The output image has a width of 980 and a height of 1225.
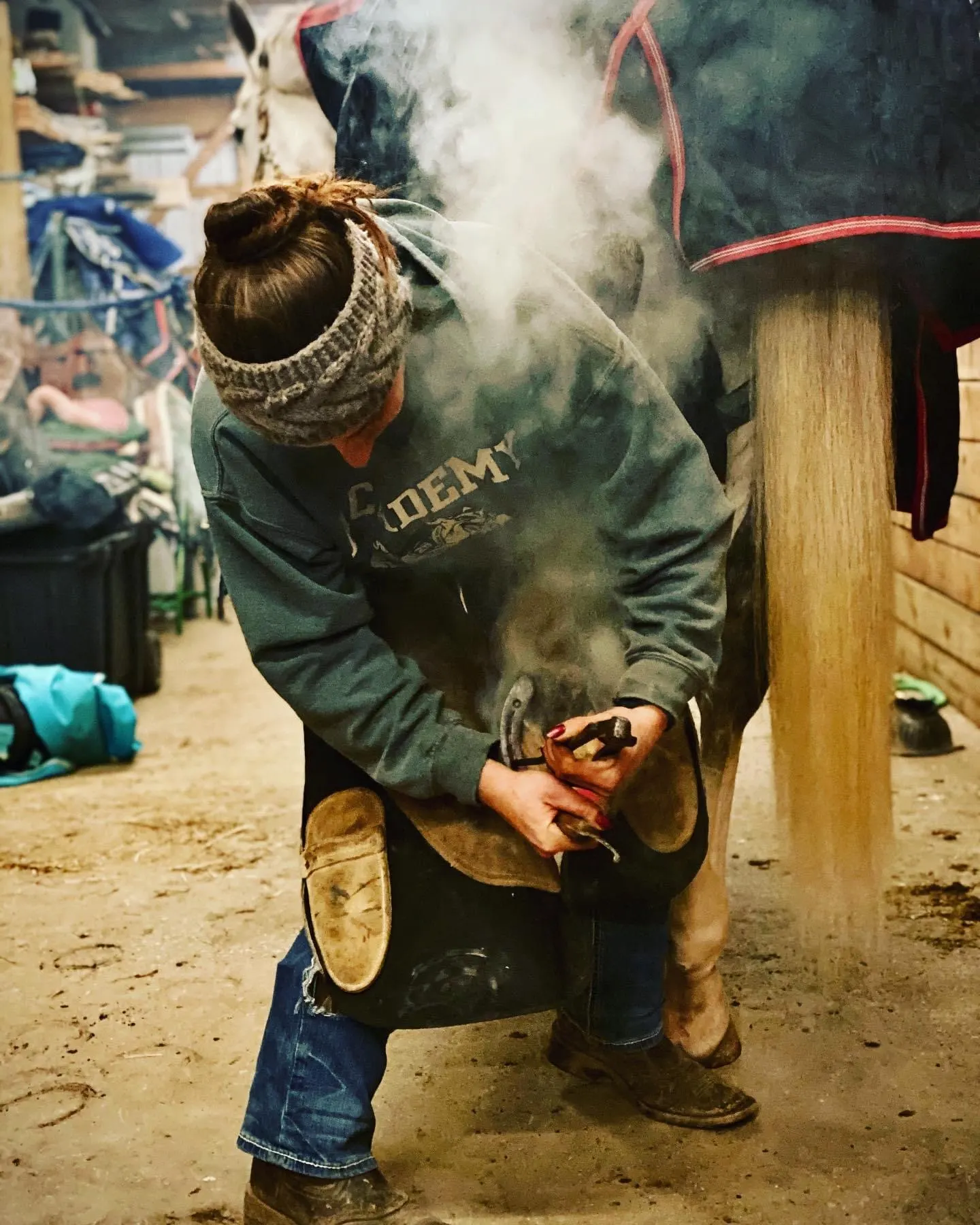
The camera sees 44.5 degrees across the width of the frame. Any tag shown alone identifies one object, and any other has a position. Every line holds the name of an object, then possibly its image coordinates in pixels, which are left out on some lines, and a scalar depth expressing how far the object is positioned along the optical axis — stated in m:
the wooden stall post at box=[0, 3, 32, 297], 3.89
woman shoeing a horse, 1.19
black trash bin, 3.42
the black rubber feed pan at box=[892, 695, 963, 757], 2.68
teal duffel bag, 2.92
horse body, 1.26
